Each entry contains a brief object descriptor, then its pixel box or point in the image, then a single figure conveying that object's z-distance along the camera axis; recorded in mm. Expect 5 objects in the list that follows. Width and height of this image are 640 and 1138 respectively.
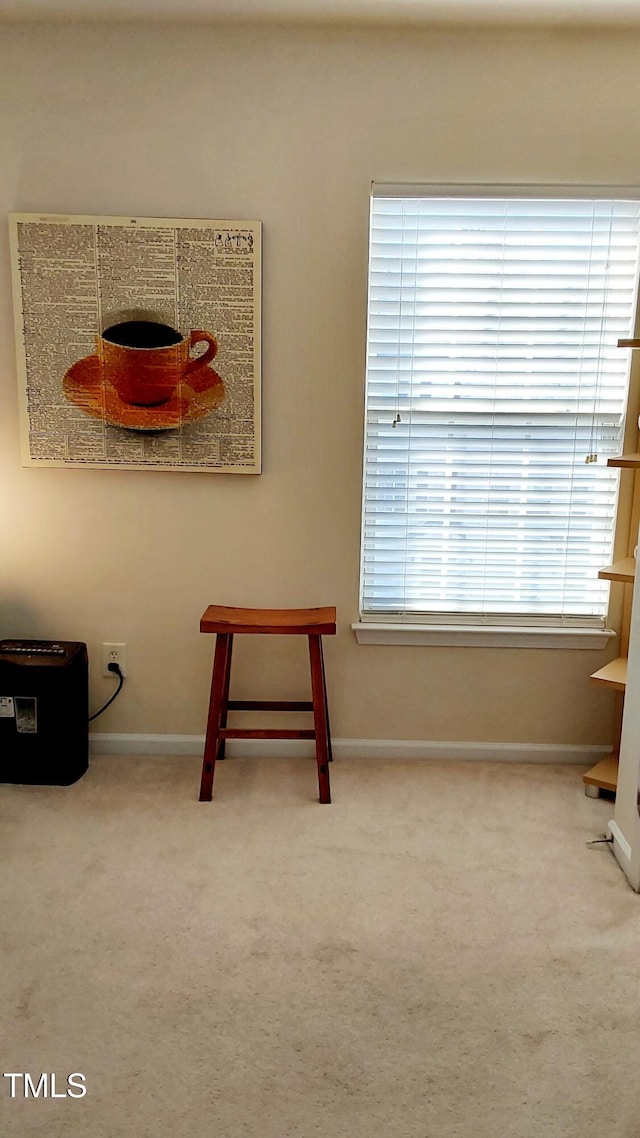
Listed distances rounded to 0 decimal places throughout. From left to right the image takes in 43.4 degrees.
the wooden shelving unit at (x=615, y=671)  2492
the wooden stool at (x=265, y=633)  2592
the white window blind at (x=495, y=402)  2736
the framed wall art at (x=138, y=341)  2713
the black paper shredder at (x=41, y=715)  2721
